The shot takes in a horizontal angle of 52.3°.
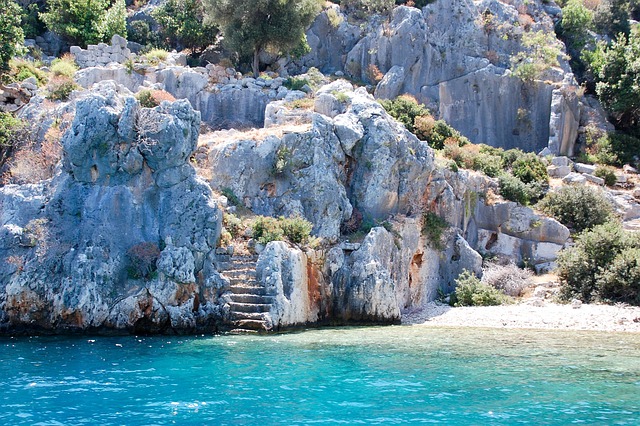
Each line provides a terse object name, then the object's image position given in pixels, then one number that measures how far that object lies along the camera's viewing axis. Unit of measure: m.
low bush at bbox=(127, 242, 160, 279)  20.17
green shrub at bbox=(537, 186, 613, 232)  31.88
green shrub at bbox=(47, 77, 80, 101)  29.23
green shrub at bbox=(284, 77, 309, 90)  35.53
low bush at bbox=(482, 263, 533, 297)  27.55
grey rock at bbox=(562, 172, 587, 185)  35.50
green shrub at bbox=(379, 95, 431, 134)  35.00
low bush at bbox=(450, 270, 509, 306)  25.97
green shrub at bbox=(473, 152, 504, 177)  34.19
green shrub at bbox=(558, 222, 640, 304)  24.23
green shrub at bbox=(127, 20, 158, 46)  43.41
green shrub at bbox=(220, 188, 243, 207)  24.62
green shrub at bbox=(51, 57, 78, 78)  31.61
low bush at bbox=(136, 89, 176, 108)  29.31
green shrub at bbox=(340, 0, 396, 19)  45.34
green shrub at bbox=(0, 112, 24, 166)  26.56
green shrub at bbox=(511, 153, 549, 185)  35.03
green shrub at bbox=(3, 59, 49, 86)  32.69
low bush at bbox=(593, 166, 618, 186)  37.31
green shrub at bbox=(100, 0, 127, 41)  39.91
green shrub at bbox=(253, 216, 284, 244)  22.13
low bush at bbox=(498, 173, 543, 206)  32.56
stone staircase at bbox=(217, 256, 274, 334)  20.09
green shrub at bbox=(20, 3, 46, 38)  41.47
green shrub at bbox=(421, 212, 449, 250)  27.25
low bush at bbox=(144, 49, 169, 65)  35.43
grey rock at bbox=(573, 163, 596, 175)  37.84
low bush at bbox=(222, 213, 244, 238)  22.92
